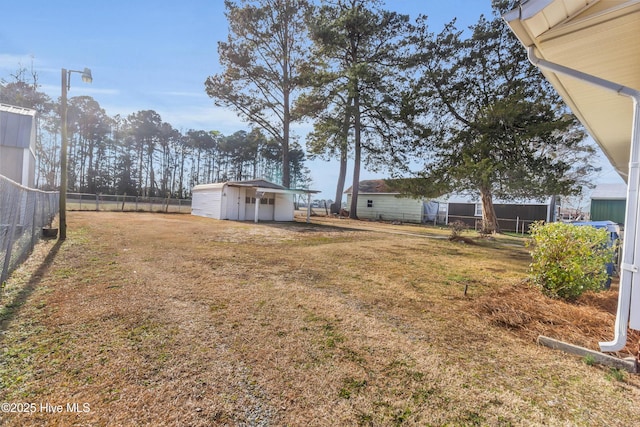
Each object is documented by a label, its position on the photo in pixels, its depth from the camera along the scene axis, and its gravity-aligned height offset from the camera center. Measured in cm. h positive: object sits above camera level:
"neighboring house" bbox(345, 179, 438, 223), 2688 +46
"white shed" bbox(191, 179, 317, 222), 1753 +6
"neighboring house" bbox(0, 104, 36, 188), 1093 +181
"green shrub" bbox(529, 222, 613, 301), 377 -51
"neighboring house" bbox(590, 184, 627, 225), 1823 +140
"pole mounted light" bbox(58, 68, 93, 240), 765 +154
